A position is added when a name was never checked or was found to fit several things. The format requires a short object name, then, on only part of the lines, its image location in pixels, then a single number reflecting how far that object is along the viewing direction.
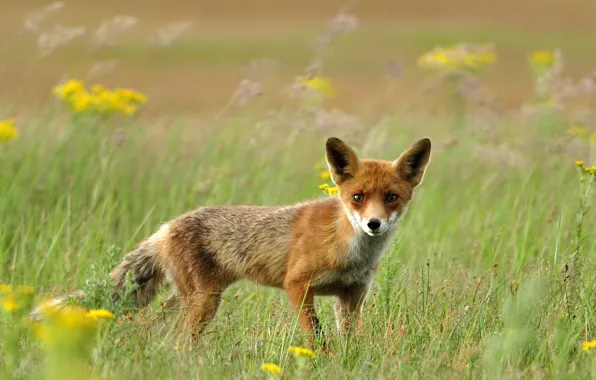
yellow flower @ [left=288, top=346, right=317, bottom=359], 8.45
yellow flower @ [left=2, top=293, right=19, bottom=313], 8.13
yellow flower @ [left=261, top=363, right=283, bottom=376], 8.48
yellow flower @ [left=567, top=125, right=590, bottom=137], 21.38
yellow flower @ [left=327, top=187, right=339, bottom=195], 13.45
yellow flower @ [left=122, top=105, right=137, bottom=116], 17.63
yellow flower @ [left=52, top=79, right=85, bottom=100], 17.73
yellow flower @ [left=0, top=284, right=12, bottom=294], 8.58
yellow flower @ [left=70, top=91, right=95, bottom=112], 17.34
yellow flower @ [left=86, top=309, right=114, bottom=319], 8.22
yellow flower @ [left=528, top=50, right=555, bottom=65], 25.94
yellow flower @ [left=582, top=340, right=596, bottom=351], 9.34
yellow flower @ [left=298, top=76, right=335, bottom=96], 23.96
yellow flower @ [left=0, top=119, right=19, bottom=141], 15.69
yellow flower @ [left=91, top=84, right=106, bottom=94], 17.87
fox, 12.02
